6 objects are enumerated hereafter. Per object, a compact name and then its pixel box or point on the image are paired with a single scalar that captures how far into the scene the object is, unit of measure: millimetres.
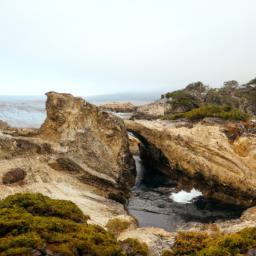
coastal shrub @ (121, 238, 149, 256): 19236
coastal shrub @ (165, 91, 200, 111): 89875
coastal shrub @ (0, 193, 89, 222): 19344
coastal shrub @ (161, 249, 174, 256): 20938
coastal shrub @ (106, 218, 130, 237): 28359
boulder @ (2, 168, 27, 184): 33625
